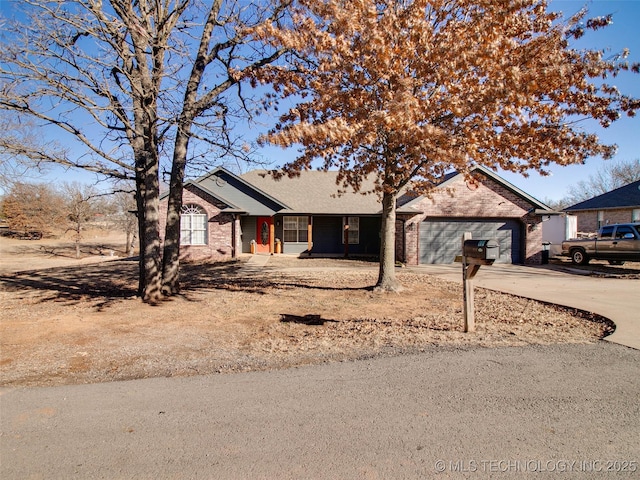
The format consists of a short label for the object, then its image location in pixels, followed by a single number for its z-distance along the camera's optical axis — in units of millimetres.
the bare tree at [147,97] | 6867
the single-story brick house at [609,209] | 25445
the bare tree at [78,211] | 26984
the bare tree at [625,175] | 46938
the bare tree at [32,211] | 33000
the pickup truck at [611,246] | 15359
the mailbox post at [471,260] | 5180
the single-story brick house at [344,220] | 17906
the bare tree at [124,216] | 30438
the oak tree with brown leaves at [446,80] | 6645
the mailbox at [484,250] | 5164
